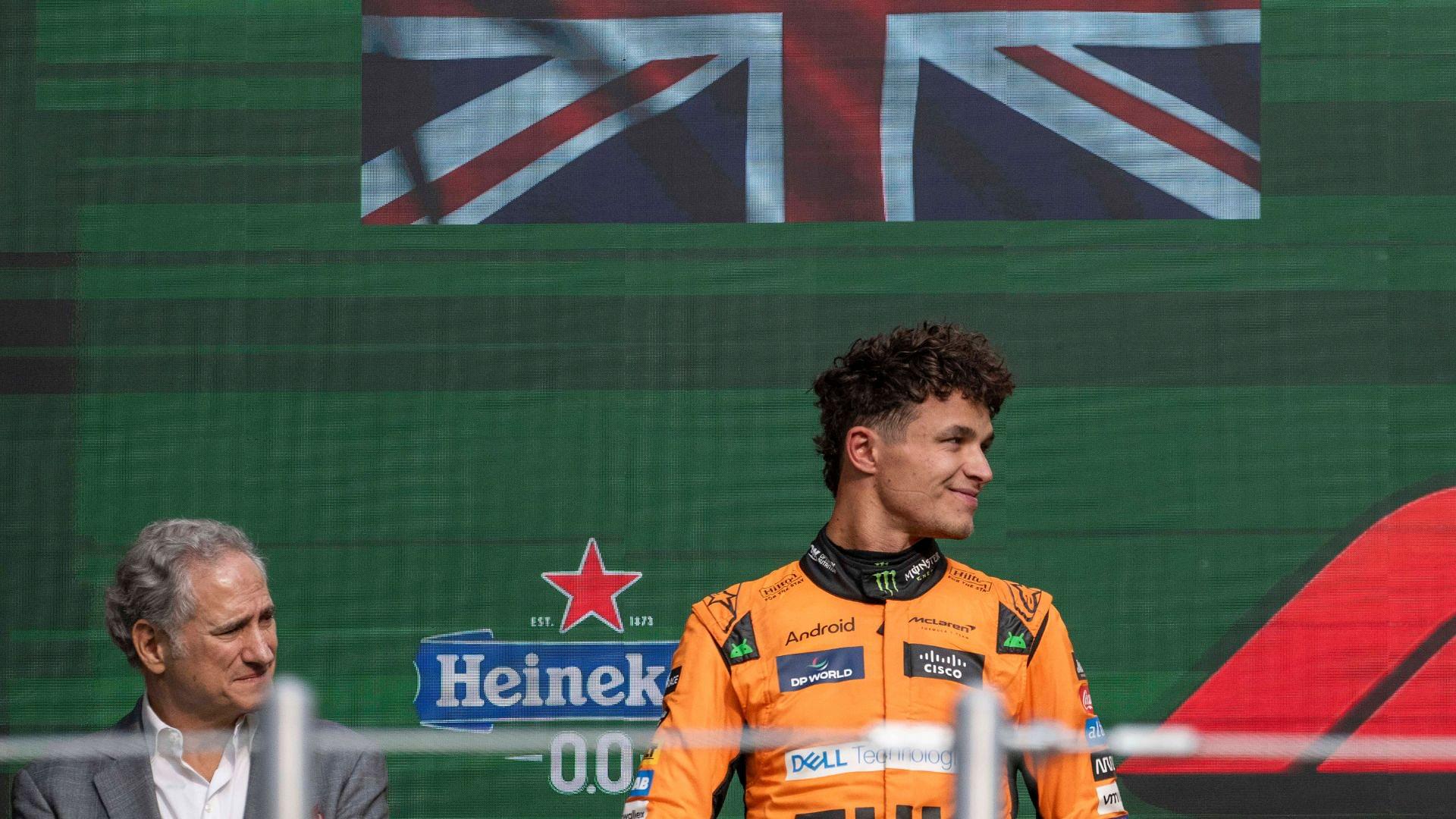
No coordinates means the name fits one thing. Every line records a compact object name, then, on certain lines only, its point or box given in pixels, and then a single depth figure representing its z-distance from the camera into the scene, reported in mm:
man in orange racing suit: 12986
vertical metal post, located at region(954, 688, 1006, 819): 12285
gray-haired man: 13107
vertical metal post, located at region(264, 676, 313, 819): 12276
